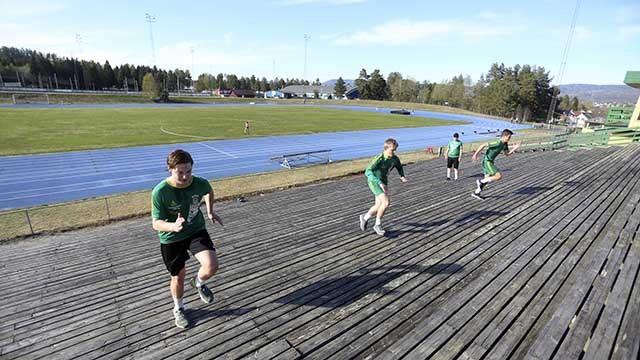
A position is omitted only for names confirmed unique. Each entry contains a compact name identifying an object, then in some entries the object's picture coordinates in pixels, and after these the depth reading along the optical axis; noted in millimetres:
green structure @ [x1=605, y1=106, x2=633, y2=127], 33553
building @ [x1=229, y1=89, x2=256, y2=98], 117938
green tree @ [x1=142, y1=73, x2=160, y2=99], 72706
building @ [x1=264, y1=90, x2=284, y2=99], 126000
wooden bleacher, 3455
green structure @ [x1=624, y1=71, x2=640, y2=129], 23844
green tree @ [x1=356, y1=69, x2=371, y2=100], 101312
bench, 18344
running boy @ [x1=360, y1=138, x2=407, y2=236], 6062
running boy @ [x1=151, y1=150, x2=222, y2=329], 3281
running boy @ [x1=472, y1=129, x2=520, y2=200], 8456
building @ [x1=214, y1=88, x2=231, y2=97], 123188
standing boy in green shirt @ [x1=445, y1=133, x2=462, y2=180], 11023
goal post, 58844
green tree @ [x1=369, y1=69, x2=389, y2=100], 99062
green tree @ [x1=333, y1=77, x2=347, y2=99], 125375
